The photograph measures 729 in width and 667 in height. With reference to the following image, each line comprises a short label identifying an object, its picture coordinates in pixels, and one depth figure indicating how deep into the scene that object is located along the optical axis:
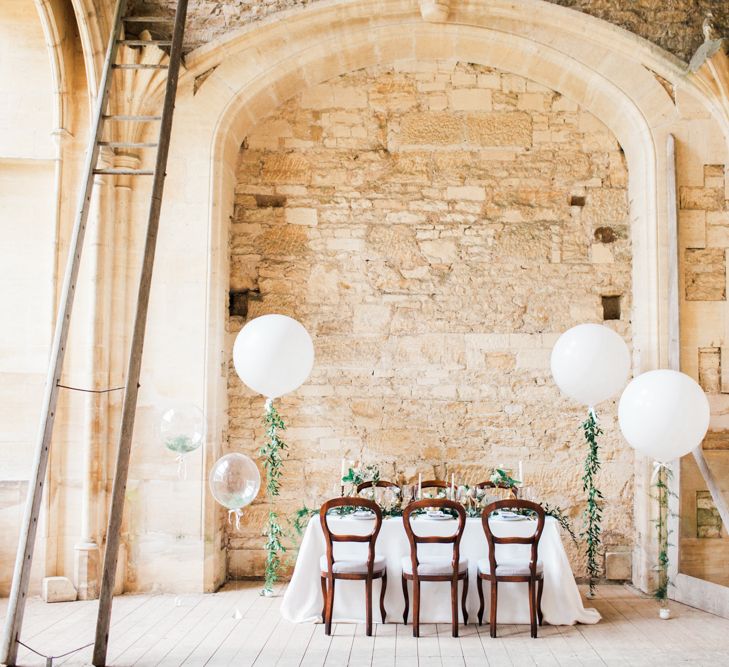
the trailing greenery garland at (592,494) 5.32
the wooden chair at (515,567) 4.37
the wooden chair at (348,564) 4.45
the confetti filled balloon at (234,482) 4.58
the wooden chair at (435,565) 4.40
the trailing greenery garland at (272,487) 5.39
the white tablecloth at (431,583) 4.64
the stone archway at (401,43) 5.67
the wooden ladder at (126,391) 3.60
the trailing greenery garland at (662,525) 5.24
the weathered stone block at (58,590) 5.17
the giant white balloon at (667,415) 4.50
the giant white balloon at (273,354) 4.83
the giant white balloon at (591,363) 4.91
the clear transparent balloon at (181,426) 4.55
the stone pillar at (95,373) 5.23
